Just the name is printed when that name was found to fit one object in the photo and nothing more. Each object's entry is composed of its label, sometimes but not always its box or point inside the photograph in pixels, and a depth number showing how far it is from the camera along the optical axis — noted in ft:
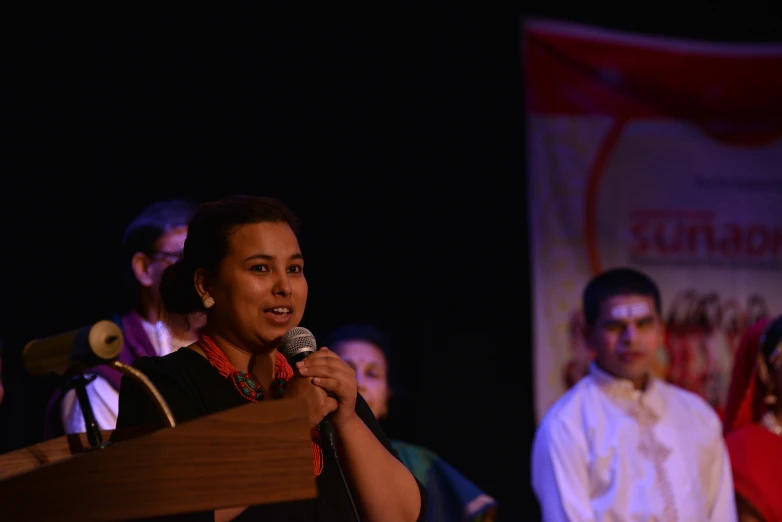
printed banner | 32.15
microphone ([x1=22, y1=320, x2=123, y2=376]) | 17.42
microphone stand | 18.92
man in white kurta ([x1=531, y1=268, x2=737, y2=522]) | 30.88
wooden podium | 16.79
